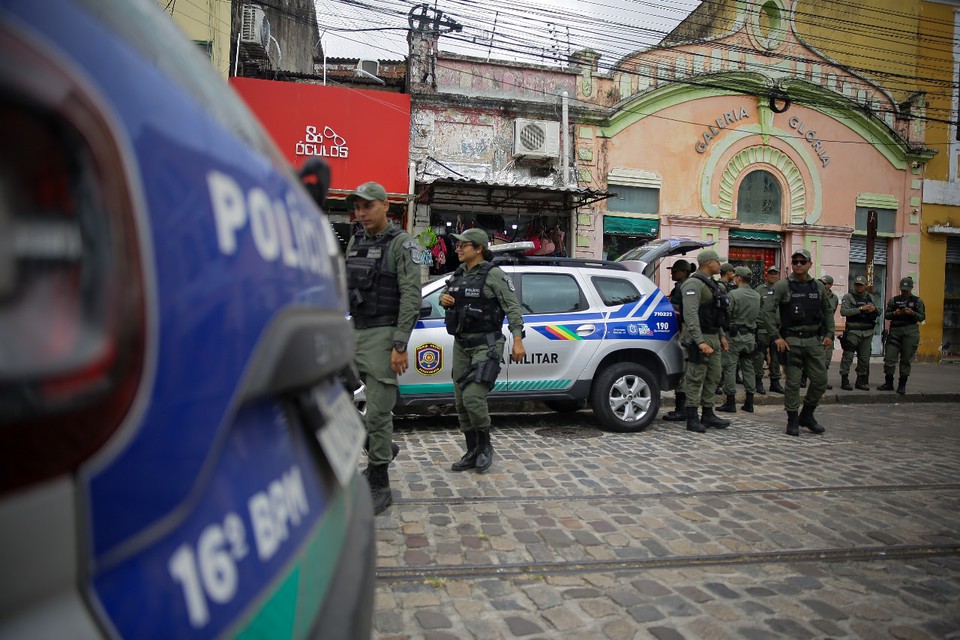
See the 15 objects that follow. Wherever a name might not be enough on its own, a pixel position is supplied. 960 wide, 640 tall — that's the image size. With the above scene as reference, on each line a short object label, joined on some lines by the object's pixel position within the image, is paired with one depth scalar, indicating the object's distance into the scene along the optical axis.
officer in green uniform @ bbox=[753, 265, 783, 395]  9.21
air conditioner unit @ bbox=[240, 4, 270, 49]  11.20
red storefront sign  11.30
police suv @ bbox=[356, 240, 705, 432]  5.89
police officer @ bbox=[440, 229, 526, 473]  4.61
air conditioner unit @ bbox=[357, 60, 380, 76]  13.95
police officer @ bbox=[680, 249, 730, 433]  6.48
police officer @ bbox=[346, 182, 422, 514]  3.77
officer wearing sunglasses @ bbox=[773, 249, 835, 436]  6.46
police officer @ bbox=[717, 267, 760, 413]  8.50
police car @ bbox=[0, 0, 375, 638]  0.52
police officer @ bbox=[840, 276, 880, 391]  10.29
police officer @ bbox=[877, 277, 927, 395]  10.14
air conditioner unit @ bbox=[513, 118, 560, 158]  12.48
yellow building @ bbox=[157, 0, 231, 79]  10.06
